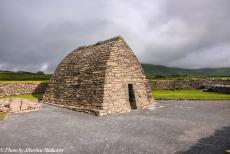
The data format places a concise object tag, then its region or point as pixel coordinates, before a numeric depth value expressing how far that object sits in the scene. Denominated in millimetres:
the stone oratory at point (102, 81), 10237
